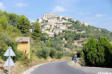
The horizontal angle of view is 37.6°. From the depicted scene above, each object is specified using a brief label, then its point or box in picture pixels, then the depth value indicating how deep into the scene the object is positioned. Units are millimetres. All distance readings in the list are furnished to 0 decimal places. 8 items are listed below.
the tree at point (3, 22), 36116
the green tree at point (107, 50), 31144
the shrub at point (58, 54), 61938
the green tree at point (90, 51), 33656
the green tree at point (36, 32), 60438
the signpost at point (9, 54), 11969
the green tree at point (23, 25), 51562
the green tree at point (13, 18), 49656
